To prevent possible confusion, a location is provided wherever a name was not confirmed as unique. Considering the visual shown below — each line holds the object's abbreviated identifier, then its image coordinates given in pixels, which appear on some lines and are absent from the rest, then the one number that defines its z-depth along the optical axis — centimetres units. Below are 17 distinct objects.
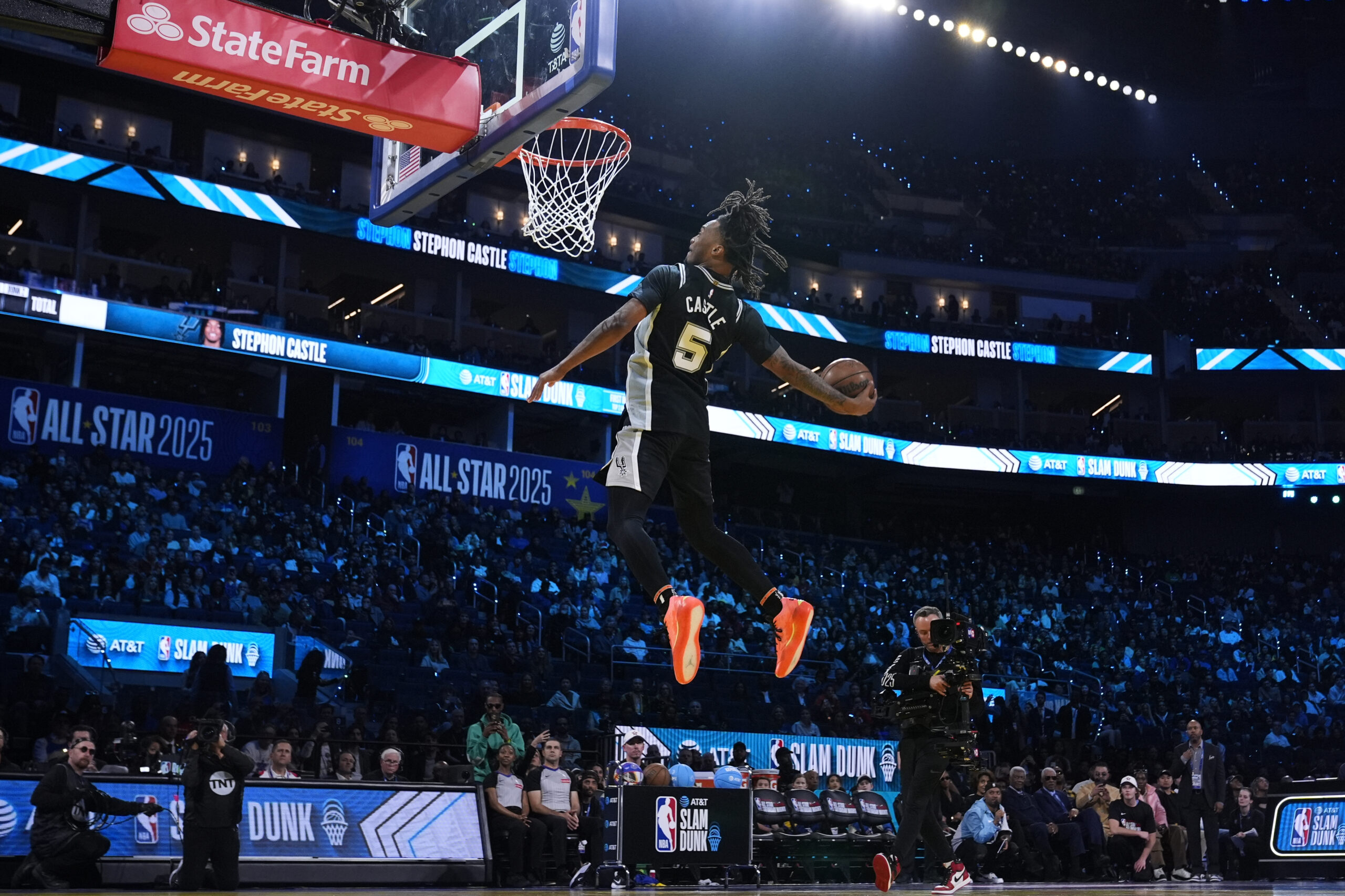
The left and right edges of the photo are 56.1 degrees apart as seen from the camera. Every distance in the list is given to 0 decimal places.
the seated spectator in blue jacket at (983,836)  1534
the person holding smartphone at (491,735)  1460
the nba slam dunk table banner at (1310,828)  1398
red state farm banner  736
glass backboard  817
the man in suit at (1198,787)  1620
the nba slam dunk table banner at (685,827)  1262
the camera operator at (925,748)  802
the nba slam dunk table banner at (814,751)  1927
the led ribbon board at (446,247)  2827
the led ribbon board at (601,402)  2798
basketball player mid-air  549
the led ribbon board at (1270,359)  4072
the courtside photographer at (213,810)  1019
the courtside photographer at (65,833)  1009
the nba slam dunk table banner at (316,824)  1086
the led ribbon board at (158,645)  1831
